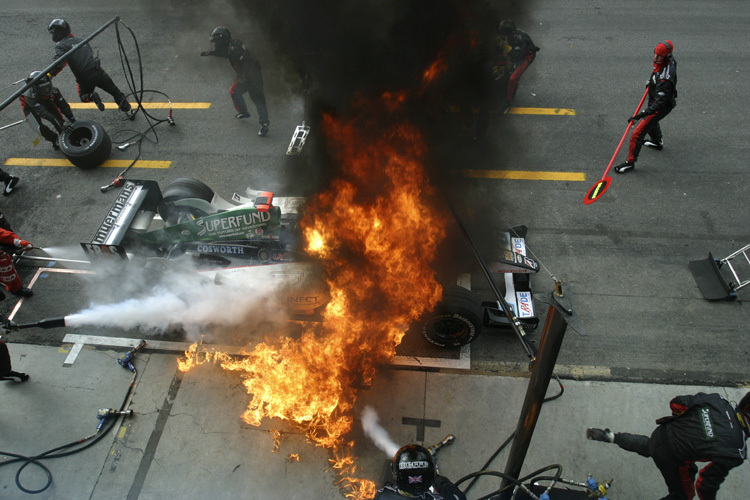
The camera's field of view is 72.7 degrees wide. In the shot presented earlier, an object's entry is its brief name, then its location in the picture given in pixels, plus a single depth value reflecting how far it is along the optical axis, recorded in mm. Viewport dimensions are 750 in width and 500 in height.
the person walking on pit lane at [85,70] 8516
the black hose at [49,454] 5305
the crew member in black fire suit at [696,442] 4254
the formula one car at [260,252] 5848
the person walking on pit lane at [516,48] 8055
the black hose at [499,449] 4992
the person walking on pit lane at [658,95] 7242
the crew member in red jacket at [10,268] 6355
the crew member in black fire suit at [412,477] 3971
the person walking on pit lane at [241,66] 8078
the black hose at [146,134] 9203
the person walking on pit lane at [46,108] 8234
